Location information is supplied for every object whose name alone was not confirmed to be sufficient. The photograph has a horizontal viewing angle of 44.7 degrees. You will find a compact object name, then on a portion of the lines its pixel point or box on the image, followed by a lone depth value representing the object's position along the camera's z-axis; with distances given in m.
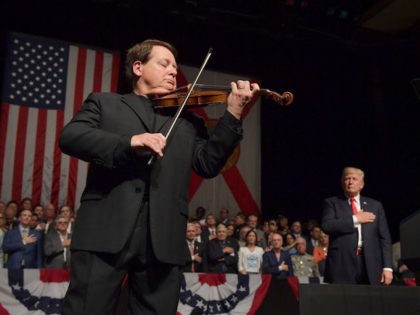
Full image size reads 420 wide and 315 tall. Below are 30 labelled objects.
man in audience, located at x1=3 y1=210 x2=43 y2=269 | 6.11
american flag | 8.66
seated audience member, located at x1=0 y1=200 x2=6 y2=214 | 7.34
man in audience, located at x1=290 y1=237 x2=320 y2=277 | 7.24
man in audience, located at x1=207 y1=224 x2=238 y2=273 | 7.04
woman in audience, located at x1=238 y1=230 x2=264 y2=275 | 7.08
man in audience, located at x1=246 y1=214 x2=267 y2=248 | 8.09
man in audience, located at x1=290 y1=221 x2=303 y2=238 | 8.96
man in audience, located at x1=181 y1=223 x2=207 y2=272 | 6.97
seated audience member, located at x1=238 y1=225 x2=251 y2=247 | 7.79
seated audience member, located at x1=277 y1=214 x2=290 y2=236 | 9.22
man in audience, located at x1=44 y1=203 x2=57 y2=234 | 7.67
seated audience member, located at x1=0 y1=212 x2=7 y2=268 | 6.16
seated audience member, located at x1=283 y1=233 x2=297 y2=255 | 7.75
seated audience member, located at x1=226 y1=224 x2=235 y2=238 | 8.16
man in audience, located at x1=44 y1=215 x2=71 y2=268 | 6.25
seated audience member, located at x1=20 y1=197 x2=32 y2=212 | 7.78
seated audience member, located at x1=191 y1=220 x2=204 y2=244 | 7.24
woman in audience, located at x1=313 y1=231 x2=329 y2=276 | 7.62
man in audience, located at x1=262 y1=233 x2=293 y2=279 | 7.04
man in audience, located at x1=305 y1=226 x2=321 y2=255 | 8.26
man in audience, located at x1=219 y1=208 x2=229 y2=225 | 9.89
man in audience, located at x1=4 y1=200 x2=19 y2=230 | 7.16
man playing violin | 1.63
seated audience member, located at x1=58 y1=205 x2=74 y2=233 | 6.79
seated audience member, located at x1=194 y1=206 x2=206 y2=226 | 9.64
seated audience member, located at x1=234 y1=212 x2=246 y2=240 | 8.52
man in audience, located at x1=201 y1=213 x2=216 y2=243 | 7.62
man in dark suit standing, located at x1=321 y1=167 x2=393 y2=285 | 3.94
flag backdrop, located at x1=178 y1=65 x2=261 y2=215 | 10.41
